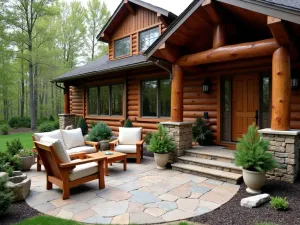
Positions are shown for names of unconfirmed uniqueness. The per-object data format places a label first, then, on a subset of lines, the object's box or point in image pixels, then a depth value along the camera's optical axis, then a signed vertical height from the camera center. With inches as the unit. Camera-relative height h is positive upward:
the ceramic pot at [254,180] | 144.4 -47.6
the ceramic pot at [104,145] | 292.3 -46.9
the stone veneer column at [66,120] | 454.3 -19.8
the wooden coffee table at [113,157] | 193.6 -43.5
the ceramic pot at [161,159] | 209.3 -47.7
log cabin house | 159.6 +46.4
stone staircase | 177.9 -49.2
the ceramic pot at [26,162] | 206.8 -50.1
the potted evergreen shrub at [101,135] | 294.9 -34.1
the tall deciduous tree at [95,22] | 784.3 +329.4
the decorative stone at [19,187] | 139.7 -51.0
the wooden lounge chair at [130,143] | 233.3 -37.2
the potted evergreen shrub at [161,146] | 208.1 -34.4
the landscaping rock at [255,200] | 128.0 -54.9
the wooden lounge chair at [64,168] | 142.0 -40.6
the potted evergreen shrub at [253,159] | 143.5 -33.3
